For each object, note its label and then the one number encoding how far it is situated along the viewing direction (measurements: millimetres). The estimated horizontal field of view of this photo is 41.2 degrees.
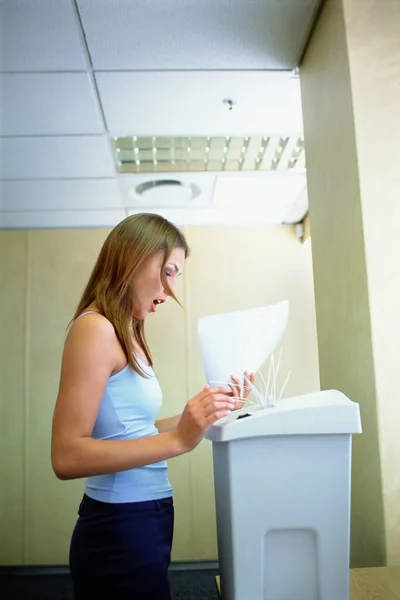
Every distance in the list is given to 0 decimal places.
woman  878
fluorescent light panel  2422
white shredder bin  872
